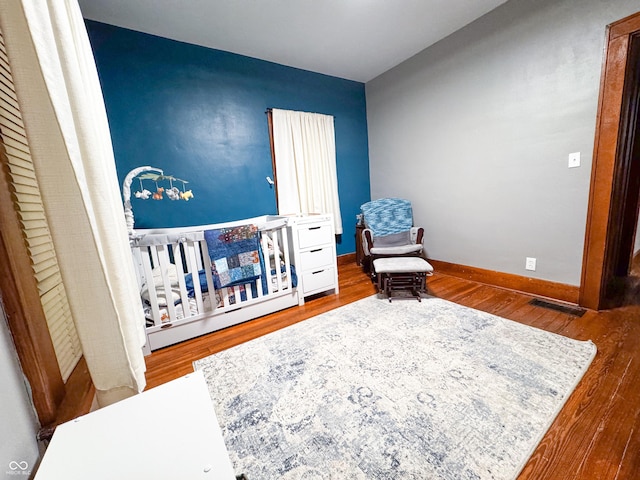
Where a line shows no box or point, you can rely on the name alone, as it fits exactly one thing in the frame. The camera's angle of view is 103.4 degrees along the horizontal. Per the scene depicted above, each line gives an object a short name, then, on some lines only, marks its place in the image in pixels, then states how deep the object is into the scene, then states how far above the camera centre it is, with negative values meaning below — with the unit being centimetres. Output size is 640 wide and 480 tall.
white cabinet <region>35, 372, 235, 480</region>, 46 -47
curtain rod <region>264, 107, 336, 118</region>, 284 +103
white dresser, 235 -52
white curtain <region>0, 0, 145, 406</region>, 62 +9
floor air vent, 188 -98
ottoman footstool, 221 -77
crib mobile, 185 +14
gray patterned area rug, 95 -98
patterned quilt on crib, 188 -37
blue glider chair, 283 -37
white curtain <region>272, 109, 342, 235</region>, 295 +46
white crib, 176 -66
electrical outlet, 223 -72
